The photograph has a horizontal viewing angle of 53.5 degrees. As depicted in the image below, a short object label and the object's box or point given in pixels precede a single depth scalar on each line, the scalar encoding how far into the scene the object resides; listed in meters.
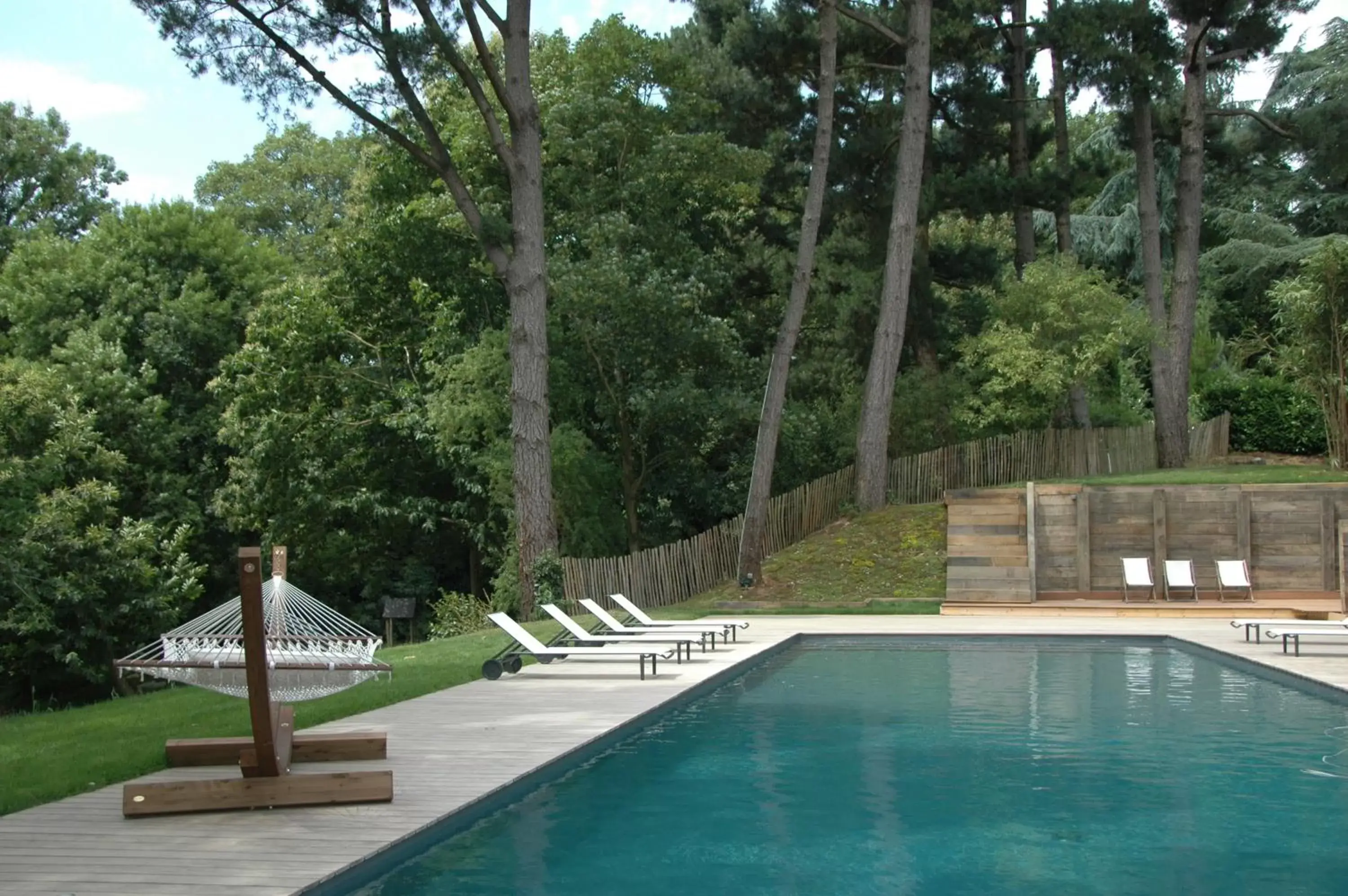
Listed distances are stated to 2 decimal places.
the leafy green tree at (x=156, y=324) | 27.69
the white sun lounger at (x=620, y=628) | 14.47
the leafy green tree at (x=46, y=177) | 40.41
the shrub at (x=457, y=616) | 23.62
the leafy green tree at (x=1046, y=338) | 25.55
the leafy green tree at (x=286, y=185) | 49.38
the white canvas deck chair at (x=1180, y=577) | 19.88
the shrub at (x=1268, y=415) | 29.80
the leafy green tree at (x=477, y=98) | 19.20
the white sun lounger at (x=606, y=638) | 13.62
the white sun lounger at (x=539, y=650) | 12.27
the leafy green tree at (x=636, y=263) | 23.31
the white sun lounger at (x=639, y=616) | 15.34
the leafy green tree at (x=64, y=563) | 19.05
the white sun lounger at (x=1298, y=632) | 13.45
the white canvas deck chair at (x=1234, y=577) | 19.53
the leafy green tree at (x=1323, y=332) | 21.80
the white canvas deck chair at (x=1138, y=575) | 20.02
